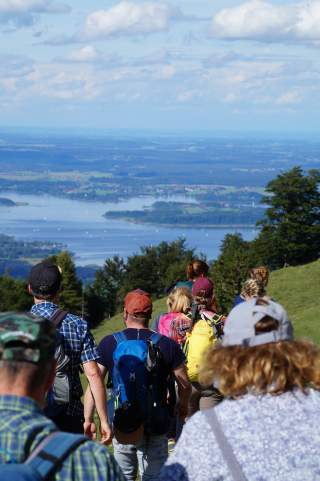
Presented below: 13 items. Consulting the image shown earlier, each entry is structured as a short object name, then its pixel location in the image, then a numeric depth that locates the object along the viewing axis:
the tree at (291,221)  104.59
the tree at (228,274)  70.97
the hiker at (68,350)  9.14
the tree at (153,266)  126.39
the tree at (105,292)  122.35
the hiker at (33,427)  4.19
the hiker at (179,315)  12.70
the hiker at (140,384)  9.17
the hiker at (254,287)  12.05
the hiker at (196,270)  14.49
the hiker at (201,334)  12.21
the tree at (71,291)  113.56
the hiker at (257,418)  4.97
